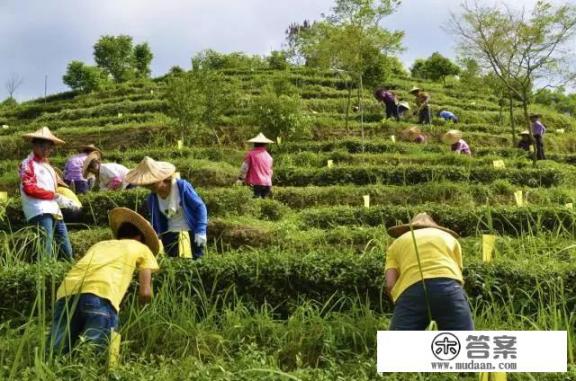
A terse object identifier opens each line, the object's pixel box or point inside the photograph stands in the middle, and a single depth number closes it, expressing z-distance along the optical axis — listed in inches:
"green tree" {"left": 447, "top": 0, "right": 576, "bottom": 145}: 563.2
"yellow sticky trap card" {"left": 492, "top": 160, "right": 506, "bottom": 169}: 489.1
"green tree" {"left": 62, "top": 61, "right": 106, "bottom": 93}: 1242.0
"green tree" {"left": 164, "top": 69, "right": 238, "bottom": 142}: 623.5
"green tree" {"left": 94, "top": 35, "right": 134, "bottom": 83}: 1380.4
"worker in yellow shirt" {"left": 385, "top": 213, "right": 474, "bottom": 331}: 154.8
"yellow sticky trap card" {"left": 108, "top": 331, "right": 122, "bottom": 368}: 140.1
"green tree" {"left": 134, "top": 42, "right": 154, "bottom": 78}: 1505.9
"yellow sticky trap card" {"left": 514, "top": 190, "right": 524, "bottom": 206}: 335.6
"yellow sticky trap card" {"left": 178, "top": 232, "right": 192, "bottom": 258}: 229.5
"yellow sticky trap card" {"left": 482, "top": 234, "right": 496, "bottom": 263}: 198.8
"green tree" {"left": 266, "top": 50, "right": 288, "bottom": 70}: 1280.8
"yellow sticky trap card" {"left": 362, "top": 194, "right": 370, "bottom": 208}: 375.2
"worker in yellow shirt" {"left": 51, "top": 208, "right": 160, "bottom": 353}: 161.6
